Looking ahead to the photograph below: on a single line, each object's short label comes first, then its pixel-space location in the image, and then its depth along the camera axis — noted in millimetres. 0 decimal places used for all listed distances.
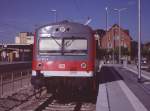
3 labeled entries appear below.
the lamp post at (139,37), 10448
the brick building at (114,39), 51265
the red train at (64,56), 7718
